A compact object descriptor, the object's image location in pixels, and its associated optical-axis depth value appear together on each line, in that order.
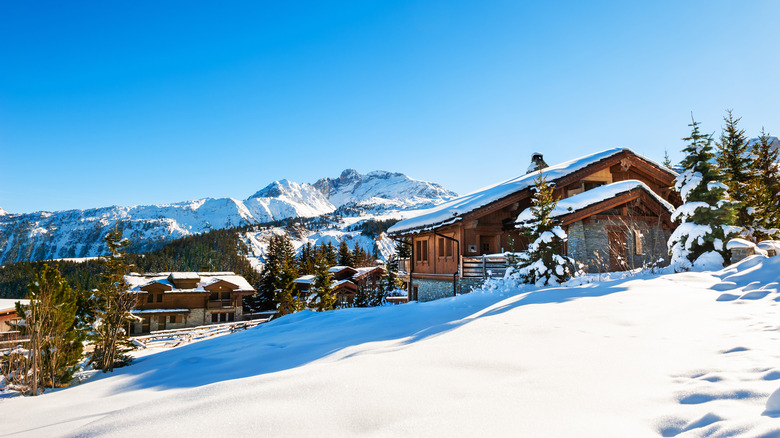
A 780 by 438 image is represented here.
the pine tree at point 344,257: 64.88
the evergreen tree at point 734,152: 19.21
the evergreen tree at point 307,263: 58.86
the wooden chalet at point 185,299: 42.75
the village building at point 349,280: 53.26
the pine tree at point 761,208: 14.77
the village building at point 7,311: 26.88
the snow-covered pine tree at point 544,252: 12.73
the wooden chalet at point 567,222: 16.06
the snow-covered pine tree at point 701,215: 11.16
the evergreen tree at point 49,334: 9.38
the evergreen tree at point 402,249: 38.75
